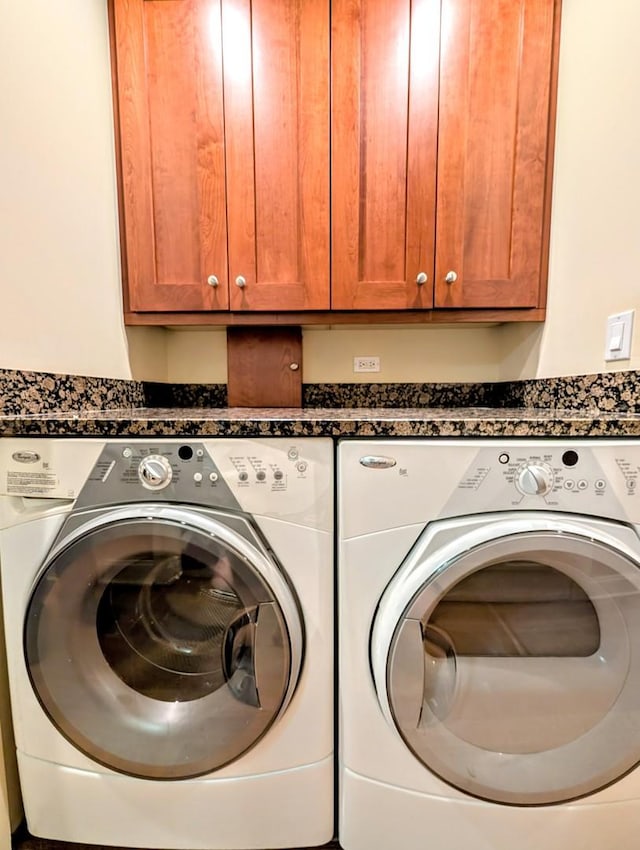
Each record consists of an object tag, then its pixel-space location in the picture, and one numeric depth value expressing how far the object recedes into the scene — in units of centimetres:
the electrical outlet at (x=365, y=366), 154
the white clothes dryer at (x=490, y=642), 71
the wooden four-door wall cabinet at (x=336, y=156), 114
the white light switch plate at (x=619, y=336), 92
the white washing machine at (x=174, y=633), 74
